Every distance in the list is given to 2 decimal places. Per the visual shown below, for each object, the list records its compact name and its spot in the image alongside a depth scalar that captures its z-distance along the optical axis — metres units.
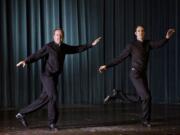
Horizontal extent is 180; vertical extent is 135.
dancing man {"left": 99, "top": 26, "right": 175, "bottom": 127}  7.09
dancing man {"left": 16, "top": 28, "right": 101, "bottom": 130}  6.79
